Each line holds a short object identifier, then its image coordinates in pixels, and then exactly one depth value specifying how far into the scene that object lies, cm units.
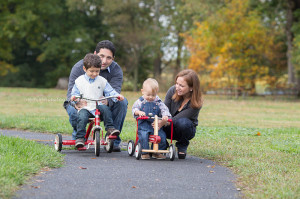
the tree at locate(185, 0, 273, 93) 3209
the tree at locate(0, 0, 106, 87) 4147
